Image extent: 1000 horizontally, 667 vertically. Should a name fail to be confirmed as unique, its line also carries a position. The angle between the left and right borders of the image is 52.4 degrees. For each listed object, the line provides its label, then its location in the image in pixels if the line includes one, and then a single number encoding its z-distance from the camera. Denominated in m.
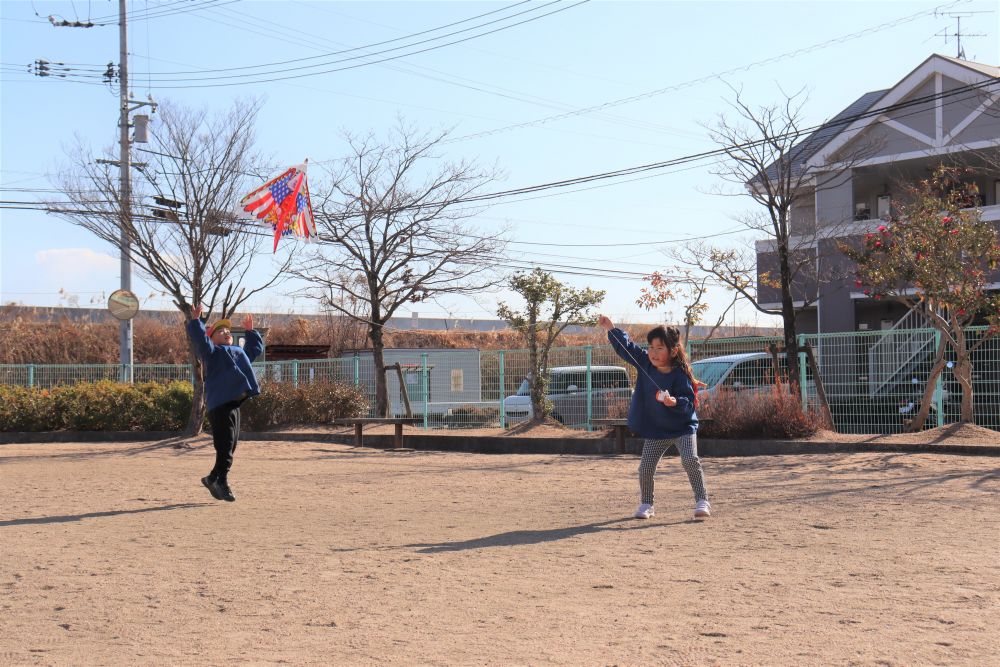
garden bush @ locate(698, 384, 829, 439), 13.60
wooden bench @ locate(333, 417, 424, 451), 16.36
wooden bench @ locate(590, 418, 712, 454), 13.99
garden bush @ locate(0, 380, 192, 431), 19.67
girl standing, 7.58
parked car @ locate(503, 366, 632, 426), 17.02
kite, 16.69
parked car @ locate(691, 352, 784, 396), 14.76
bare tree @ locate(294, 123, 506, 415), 19.23
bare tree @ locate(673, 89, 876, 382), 15.02
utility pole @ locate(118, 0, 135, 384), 22.23
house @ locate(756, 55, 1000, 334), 21.55
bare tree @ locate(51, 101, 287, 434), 17.22
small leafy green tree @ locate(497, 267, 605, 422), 17.12
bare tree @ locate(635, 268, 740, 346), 28.79
